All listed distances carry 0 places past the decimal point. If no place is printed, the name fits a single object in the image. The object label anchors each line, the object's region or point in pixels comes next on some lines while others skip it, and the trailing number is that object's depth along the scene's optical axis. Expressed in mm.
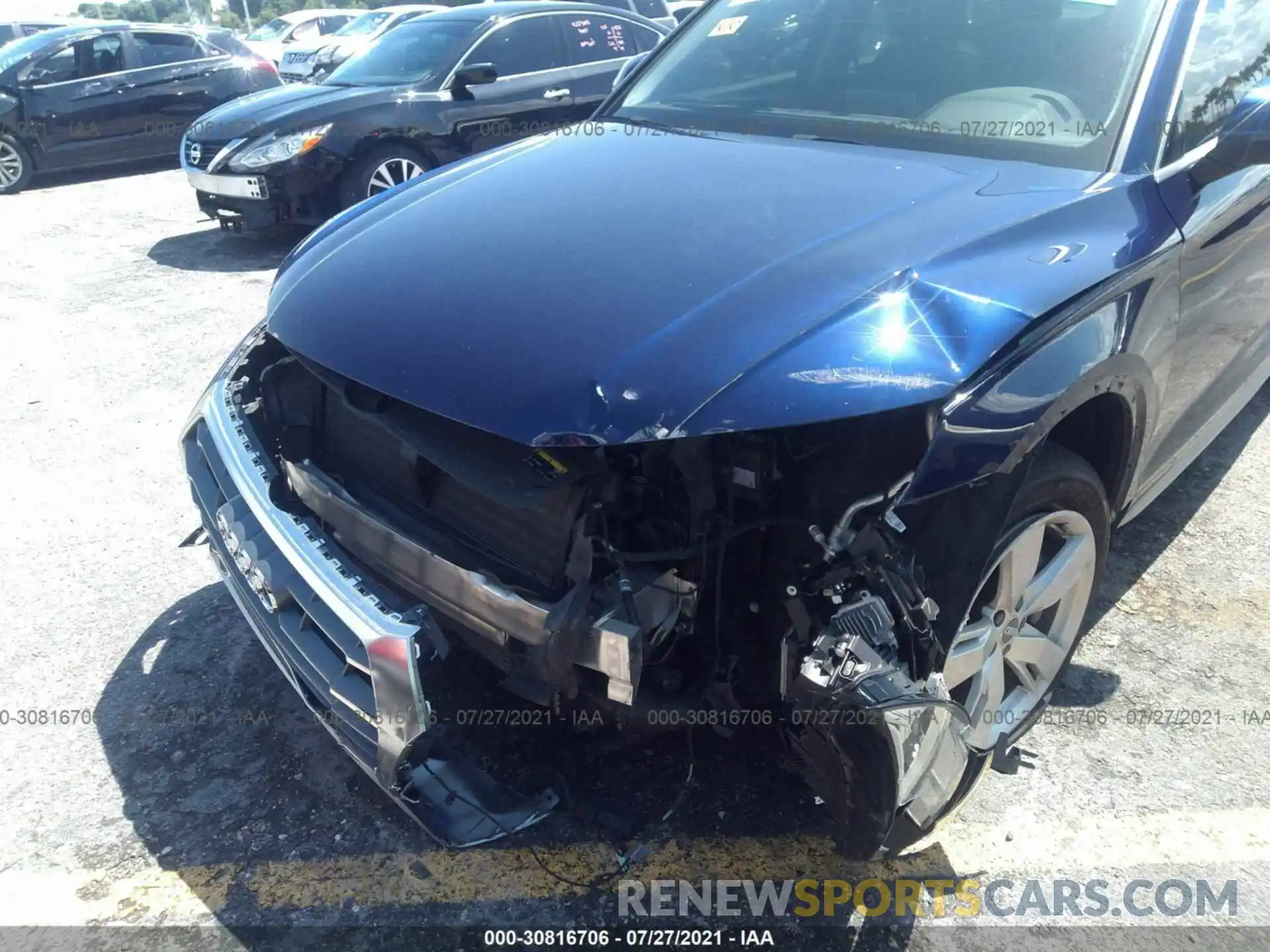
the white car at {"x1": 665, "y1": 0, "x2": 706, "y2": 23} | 14273
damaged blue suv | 1785
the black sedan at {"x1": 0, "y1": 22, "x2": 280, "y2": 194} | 10102
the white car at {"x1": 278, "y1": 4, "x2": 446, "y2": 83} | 14195
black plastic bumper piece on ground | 1977
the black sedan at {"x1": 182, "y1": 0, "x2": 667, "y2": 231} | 6898
